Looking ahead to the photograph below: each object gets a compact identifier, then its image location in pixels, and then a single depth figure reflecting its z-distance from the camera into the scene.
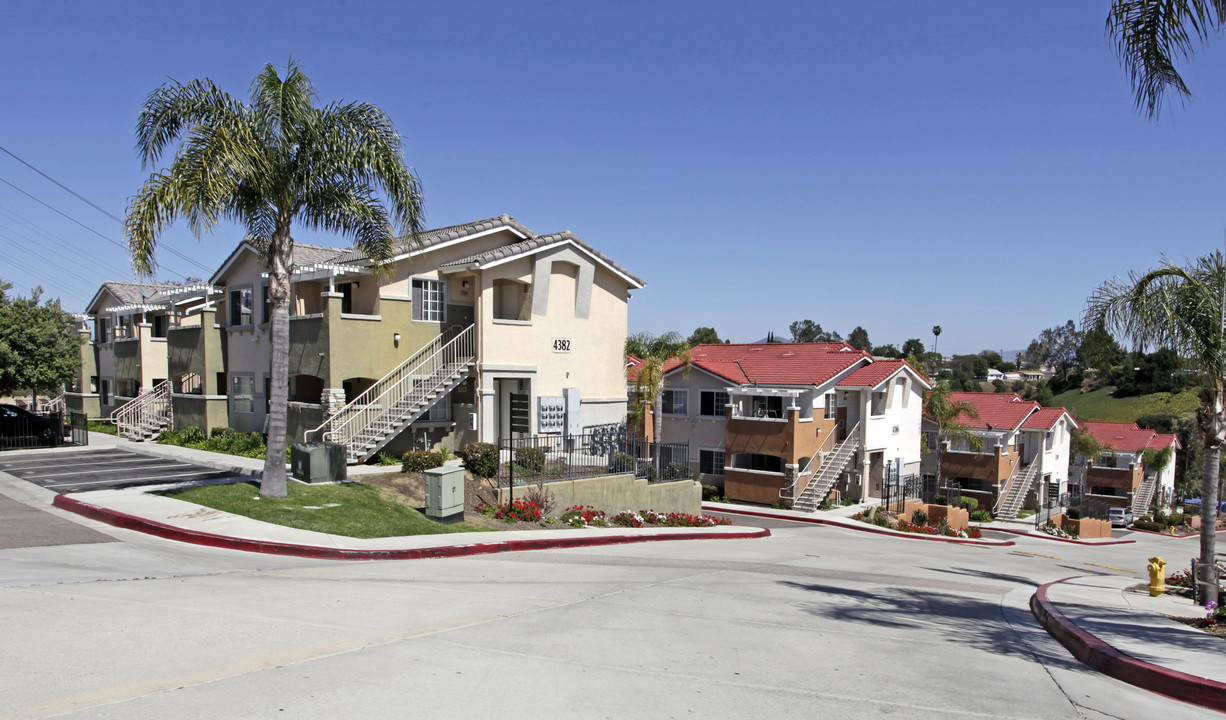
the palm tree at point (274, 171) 15.60
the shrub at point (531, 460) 22.83
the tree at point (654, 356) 36.78
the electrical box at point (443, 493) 17.56
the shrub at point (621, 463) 24.55
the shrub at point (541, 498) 20.97
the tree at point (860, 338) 164.12
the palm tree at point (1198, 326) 12.93
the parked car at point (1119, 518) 51.69
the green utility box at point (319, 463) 19.00
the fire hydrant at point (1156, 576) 13.07
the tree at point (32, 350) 28.19
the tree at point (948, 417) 47.41
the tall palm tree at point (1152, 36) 9.77
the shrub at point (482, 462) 21.66
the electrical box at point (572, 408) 29.20
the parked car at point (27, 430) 26.45
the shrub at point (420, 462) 21.47
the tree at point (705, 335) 130.12
